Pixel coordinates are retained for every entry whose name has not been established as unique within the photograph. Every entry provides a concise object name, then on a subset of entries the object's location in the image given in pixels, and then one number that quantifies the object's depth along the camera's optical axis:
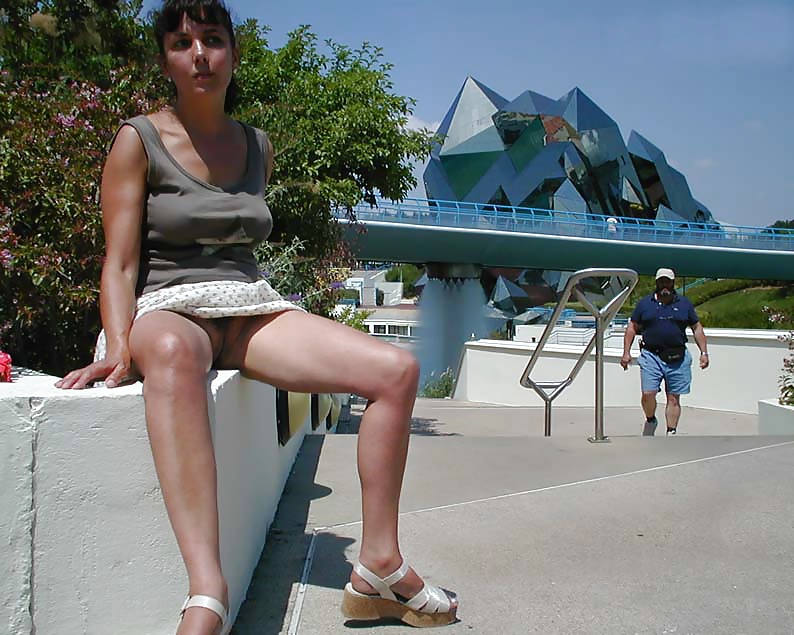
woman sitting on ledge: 1.92
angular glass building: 44.31
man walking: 6.93
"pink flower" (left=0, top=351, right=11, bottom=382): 2.09
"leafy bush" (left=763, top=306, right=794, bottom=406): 7.66
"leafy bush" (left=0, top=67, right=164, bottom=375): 4.05
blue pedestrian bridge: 34.44
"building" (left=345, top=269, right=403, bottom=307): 77.50
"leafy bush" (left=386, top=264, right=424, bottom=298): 93.71
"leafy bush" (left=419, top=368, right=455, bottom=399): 20.78
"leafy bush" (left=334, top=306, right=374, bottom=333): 11.20
